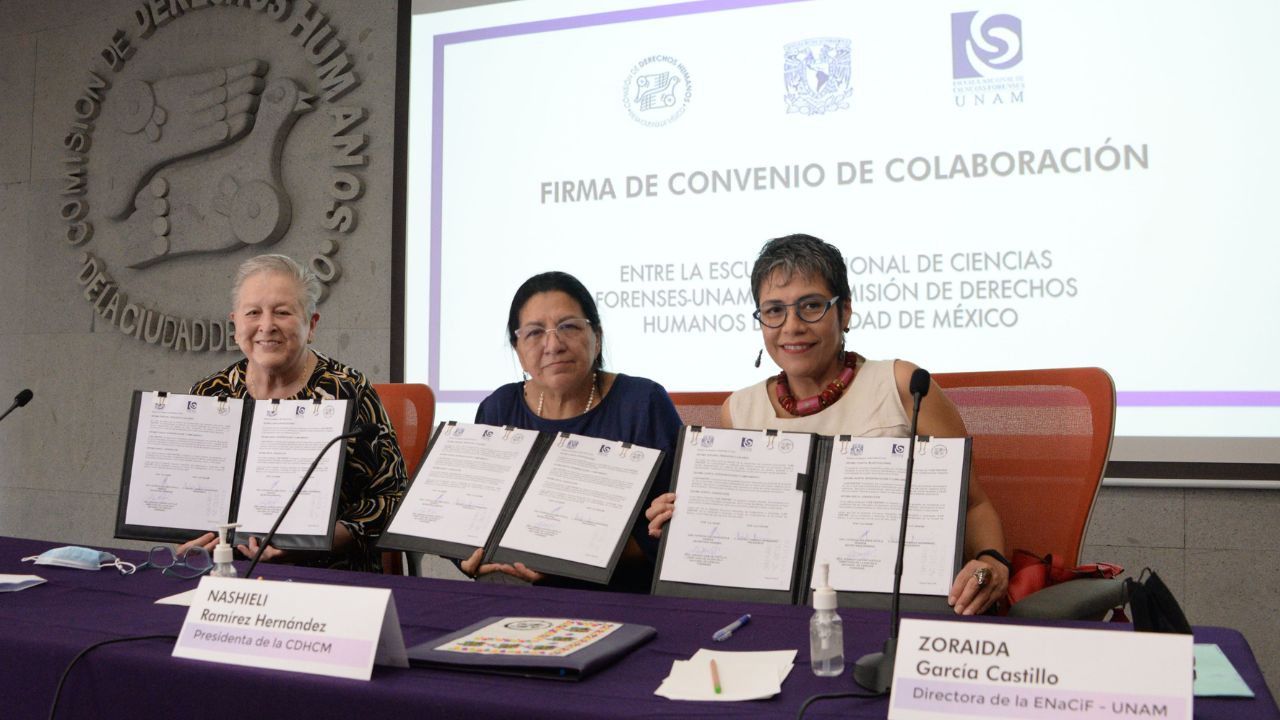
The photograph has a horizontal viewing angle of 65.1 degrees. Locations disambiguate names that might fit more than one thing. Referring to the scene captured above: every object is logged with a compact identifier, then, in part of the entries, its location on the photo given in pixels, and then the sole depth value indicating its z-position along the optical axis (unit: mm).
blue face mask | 2092
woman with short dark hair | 2271
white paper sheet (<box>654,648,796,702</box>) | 1203
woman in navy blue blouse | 2477
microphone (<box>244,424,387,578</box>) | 1727
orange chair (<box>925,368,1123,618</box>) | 2241
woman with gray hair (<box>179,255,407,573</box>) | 2436
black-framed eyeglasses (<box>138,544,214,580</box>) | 2045
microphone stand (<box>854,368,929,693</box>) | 1187
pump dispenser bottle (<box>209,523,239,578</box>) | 1710
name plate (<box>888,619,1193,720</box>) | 995
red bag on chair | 1881
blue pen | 1476
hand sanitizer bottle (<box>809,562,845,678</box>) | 1291
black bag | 1162
